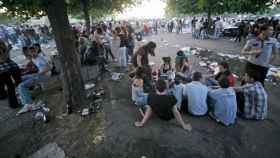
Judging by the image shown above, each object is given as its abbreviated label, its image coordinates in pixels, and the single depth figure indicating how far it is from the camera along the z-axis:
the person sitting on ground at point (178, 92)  3.88
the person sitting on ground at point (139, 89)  4.06
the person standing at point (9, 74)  4.45
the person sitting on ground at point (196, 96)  3.66
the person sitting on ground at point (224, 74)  4.17
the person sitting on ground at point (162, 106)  3.32
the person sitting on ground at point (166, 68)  5.09
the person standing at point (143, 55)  5.07
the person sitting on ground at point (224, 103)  3.43
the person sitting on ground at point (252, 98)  3.50
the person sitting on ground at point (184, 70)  5.17
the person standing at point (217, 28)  15.27
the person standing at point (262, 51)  3.92
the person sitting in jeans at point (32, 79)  4.48
